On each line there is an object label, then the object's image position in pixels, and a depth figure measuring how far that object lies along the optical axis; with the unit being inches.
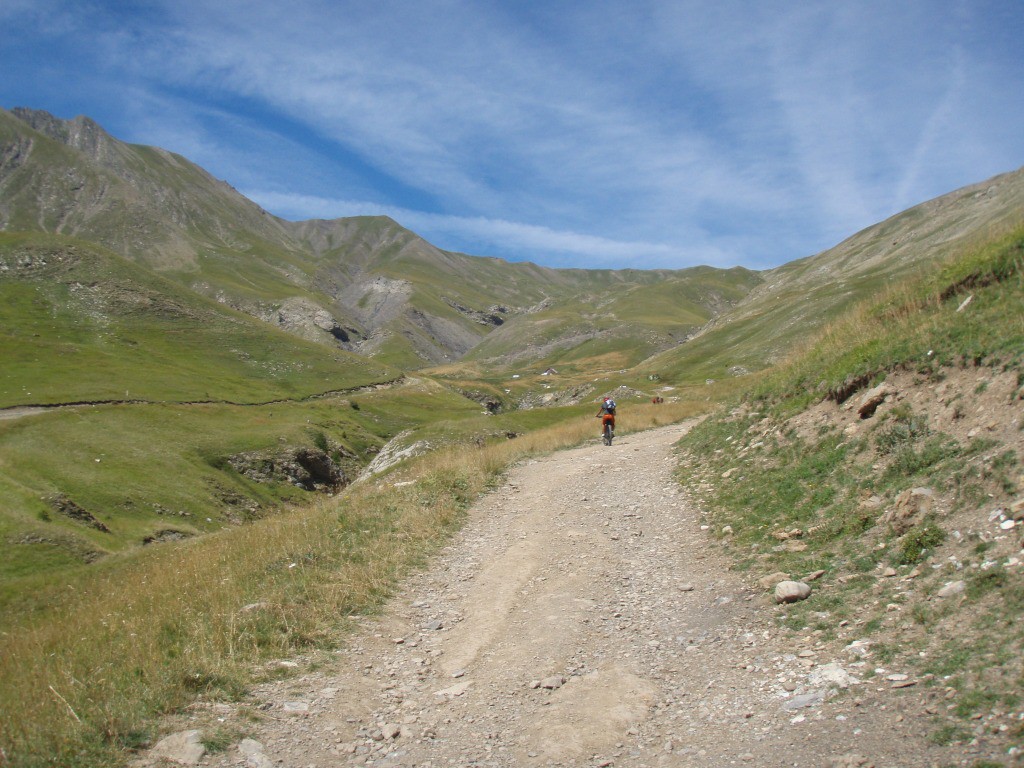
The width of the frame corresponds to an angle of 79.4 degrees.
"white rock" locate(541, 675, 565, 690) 305.3
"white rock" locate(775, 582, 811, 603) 337.7
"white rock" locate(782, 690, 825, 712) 247.3
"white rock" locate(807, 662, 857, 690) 252.1
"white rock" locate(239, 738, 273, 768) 245.0
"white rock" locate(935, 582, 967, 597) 271.7
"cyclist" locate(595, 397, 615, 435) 1113.4
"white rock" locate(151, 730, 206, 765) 240.8
